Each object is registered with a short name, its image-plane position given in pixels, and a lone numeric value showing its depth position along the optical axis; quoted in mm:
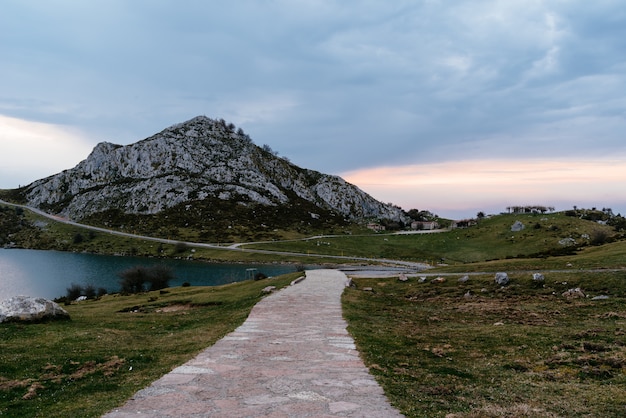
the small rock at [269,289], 38816
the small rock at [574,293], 33094
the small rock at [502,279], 41344
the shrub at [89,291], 78188
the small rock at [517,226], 154500
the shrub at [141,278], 83312
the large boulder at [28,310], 25047
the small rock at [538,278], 40094
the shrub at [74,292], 75525
